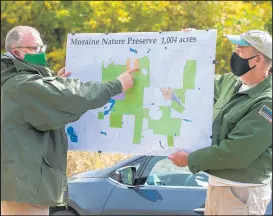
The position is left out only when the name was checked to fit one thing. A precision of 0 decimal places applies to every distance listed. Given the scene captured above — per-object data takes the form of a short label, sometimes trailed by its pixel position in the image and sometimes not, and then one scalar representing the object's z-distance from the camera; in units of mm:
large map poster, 4176
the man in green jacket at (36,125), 3756
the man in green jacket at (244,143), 3746
